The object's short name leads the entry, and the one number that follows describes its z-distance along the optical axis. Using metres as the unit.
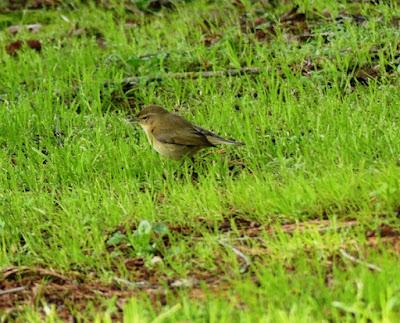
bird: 14.36
